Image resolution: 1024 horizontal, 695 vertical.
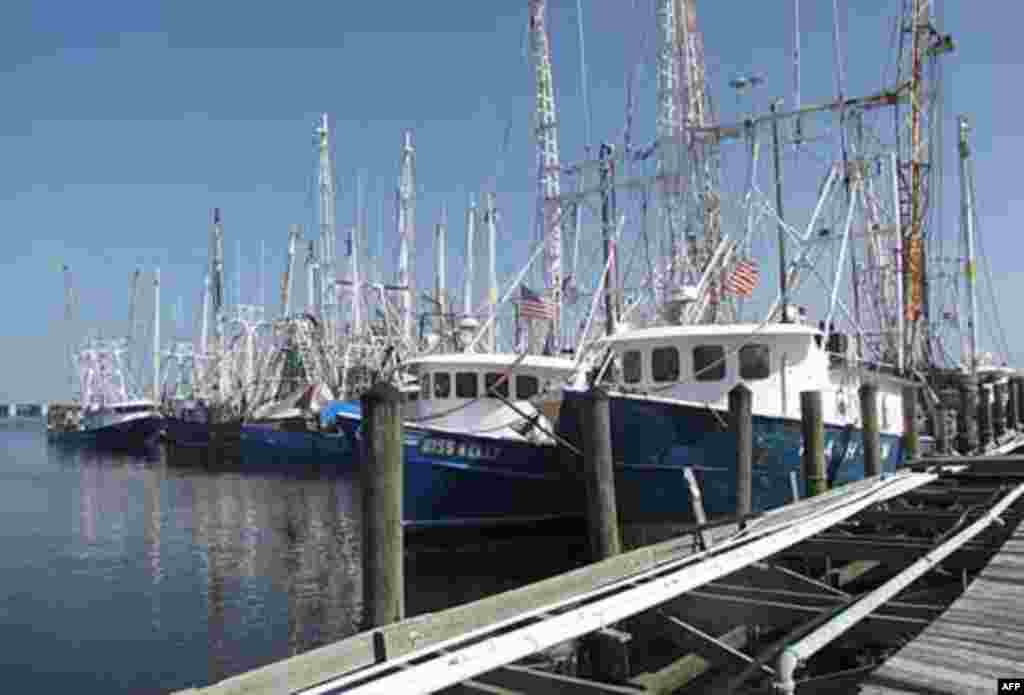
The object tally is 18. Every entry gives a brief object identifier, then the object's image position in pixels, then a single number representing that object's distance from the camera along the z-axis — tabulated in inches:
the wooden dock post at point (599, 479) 466.3
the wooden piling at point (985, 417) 1057.5
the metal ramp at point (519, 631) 211.9
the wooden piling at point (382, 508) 329.4
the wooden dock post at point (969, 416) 984.9
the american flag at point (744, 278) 884.0
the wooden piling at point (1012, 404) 1485.0
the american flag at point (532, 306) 1088.2
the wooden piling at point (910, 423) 797.9
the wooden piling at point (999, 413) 1276.1
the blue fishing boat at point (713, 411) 727.1
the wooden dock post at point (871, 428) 700.7
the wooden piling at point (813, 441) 618.8
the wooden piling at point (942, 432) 928.9
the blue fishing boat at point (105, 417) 3356.3
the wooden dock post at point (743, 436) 577.9
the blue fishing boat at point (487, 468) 844.6
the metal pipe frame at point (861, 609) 216.8
